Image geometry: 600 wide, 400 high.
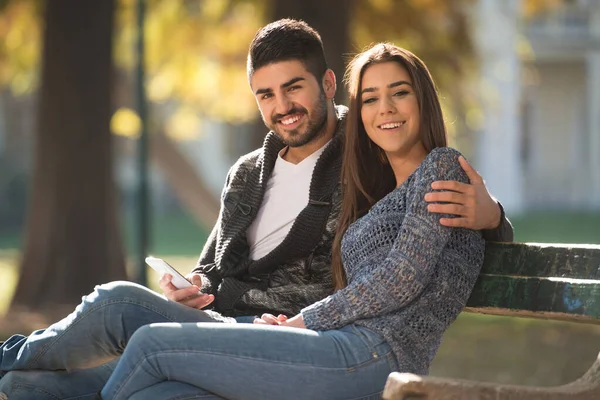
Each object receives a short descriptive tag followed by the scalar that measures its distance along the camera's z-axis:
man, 4.46
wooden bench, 3.56
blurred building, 35.56
